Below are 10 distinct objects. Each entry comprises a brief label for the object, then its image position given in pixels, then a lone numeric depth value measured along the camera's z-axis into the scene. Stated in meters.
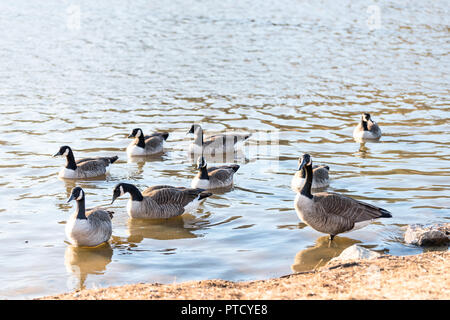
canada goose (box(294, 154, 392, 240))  11.88
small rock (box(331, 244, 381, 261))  10.55
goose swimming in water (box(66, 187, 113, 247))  11.63
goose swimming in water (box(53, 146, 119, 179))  16.22
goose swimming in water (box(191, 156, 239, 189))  15.51
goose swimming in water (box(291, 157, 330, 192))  14.68
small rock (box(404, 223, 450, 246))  11.46
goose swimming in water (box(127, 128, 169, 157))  18.16
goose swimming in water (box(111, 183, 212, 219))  13.52
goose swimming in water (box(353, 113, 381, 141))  19.17
